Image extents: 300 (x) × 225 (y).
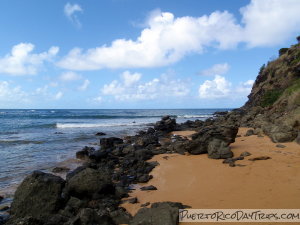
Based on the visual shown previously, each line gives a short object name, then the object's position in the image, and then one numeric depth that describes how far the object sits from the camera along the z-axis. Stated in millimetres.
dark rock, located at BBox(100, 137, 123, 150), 17848
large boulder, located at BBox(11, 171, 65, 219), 6883
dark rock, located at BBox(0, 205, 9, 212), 7571
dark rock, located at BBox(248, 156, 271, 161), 10661
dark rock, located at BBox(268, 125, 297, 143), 13477
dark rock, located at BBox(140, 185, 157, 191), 8762
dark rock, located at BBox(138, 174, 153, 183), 9859
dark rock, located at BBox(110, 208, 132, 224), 6410
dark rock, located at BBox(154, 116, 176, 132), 27422
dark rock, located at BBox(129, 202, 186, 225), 5652
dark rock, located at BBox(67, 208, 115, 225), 5918
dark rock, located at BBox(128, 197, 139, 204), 7709
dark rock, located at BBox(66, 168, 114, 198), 7961
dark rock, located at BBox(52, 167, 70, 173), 11922
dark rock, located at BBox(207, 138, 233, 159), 11695
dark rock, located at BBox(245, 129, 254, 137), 17567
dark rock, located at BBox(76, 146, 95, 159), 14867
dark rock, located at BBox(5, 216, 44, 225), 5684
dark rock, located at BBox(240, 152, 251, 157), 11423
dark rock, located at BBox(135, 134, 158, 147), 17570
